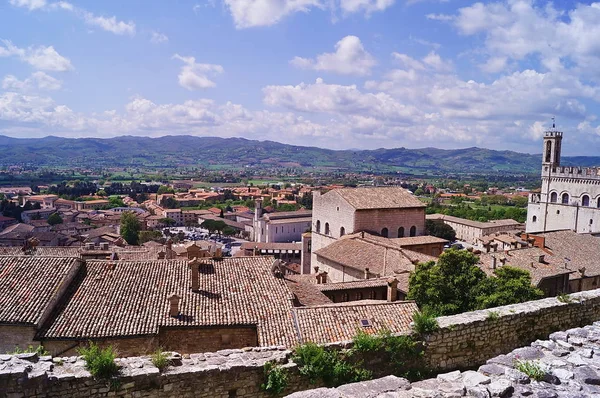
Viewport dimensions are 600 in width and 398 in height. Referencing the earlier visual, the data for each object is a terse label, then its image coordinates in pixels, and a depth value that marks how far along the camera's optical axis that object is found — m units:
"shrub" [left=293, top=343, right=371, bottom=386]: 7.74
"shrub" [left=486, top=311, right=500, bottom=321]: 9.16
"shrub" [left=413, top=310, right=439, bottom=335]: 8.66
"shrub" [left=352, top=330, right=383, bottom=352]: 8.26
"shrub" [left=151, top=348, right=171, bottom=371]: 7.05
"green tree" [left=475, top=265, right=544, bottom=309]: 18.20
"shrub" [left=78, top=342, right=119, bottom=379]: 6.68
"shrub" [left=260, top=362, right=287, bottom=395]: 7.47
